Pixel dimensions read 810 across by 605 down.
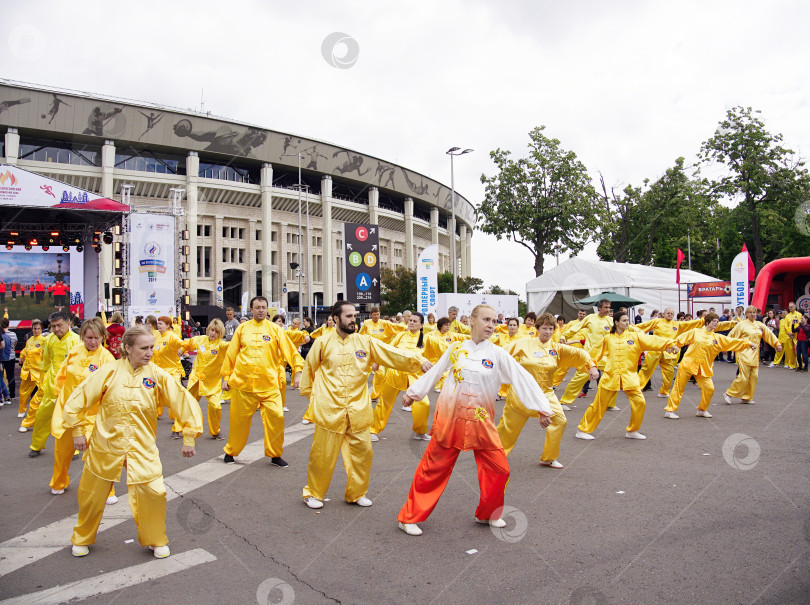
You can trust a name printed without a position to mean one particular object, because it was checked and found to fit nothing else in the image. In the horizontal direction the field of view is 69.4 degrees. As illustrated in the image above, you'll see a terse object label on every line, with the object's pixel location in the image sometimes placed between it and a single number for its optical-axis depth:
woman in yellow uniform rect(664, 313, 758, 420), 9.38
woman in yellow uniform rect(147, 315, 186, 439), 9.43
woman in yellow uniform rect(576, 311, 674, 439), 7.76
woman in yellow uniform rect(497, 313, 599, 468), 6.21
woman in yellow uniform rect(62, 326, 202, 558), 4.00
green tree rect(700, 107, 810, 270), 31.25
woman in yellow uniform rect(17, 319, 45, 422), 9.74
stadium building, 43.97
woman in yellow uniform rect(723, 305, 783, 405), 10.45
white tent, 24.72
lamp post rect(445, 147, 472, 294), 31.12
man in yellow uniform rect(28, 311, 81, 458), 7.09
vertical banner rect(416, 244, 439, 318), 20.89
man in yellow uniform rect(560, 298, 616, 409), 10.35
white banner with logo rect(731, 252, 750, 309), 20.98
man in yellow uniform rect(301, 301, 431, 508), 5.04
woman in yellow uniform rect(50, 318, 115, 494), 5.43
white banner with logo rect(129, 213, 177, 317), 19.25
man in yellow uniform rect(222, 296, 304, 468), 6.44
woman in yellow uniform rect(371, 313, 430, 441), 7.99
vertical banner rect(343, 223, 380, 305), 20.41
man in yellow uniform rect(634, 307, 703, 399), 11.07
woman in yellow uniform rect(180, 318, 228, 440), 8.75
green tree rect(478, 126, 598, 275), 32.12
